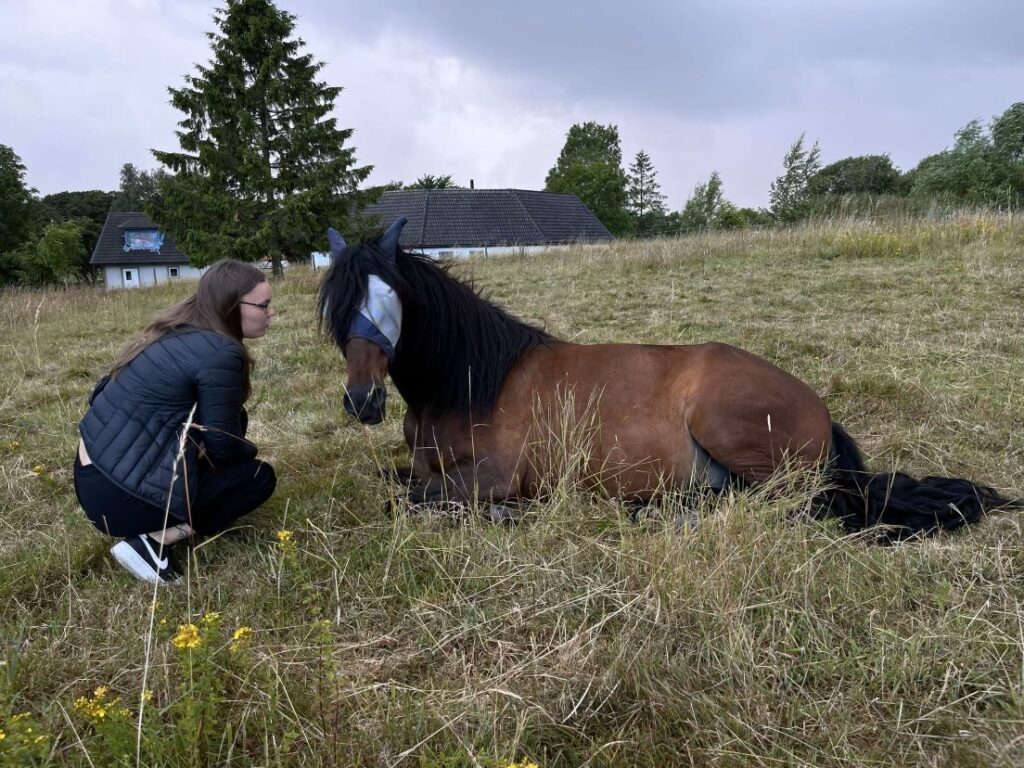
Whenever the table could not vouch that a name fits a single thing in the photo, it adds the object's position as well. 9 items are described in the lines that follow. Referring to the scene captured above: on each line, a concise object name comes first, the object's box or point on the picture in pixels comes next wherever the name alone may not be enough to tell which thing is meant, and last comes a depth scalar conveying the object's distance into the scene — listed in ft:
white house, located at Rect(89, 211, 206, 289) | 150.10
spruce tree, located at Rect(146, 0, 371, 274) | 61.77
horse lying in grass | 9.24
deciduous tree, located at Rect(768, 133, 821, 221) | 119.55
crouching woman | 8.38
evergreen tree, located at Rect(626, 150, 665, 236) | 187.32
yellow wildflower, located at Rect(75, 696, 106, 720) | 4.64
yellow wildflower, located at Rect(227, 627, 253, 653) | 5.55
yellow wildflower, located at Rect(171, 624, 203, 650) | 4.96
